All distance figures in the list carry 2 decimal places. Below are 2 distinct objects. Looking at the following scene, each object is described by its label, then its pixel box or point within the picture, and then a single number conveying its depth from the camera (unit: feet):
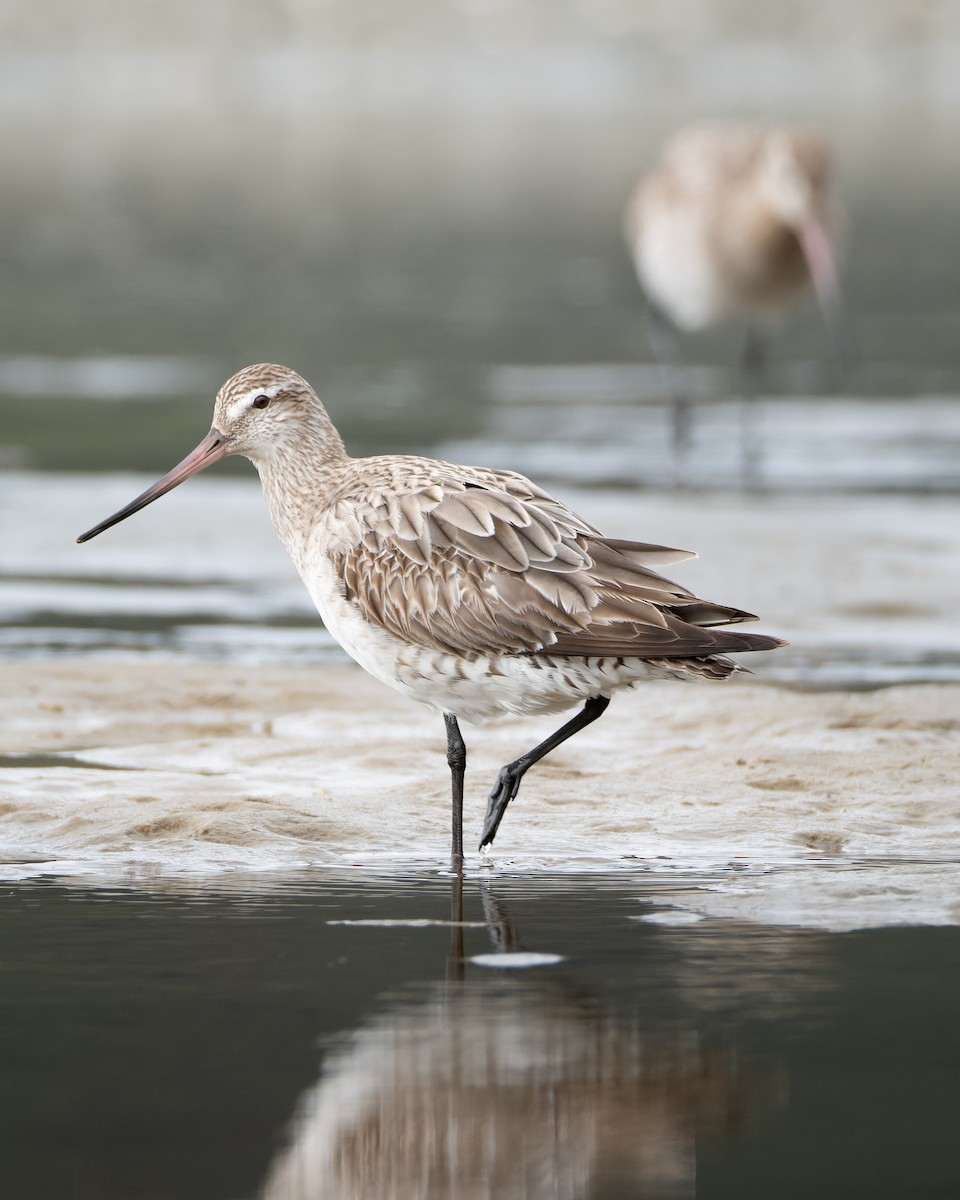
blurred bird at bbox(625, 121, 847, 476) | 99.81
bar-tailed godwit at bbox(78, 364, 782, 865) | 38.81
